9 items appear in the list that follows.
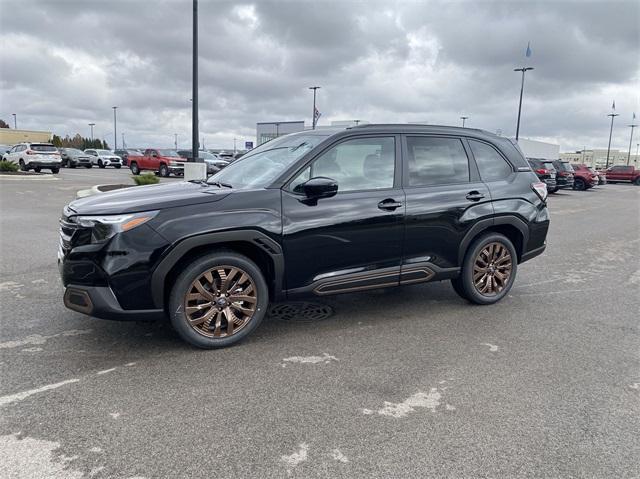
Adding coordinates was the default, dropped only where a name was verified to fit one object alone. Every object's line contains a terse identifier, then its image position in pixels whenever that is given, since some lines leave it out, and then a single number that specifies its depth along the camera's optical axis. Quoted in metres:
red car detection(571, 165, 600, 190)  31.09
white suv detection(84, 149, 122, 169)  40.94
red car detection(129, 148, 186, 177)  27.95
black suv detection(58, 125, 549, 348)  3.69
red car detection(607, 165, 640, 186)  42.88
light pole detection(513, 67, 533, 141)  41.25
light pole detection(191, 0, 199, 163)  15.27
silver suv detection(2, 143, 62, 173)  27.97
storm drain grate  4.88
